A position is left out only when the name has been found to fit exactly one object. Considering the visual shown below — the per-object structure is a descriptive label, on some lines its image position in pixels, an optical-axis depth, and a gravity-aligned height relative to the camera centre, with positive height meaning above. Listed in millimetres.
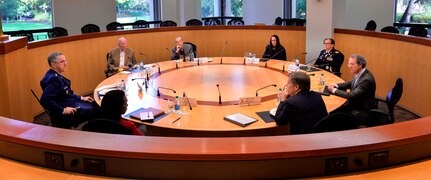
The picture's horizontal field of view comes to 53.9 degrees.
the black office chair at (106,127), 3071 -675
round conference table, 3459 -644
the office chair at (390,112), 4121 -806
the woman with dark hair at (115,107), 3264 -566
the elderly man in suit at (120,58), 6582 -390
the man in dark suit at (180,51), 7039 -307
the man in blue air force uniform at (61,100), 4285 -688
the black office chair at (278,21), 10670 +250
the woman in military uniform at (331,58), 6363 -416
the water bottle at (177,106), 3824 -658
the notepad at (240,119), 3426 -722
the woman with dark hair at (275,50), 7195 -322
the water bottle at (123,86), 4719 -585
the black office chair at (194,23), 10220 +223
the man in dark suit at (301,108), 3318 -608
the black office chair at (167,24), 9967 +203
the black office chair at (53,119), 4293 -856
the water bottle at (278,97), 4098 -643
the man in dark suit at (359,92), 4367 -636
